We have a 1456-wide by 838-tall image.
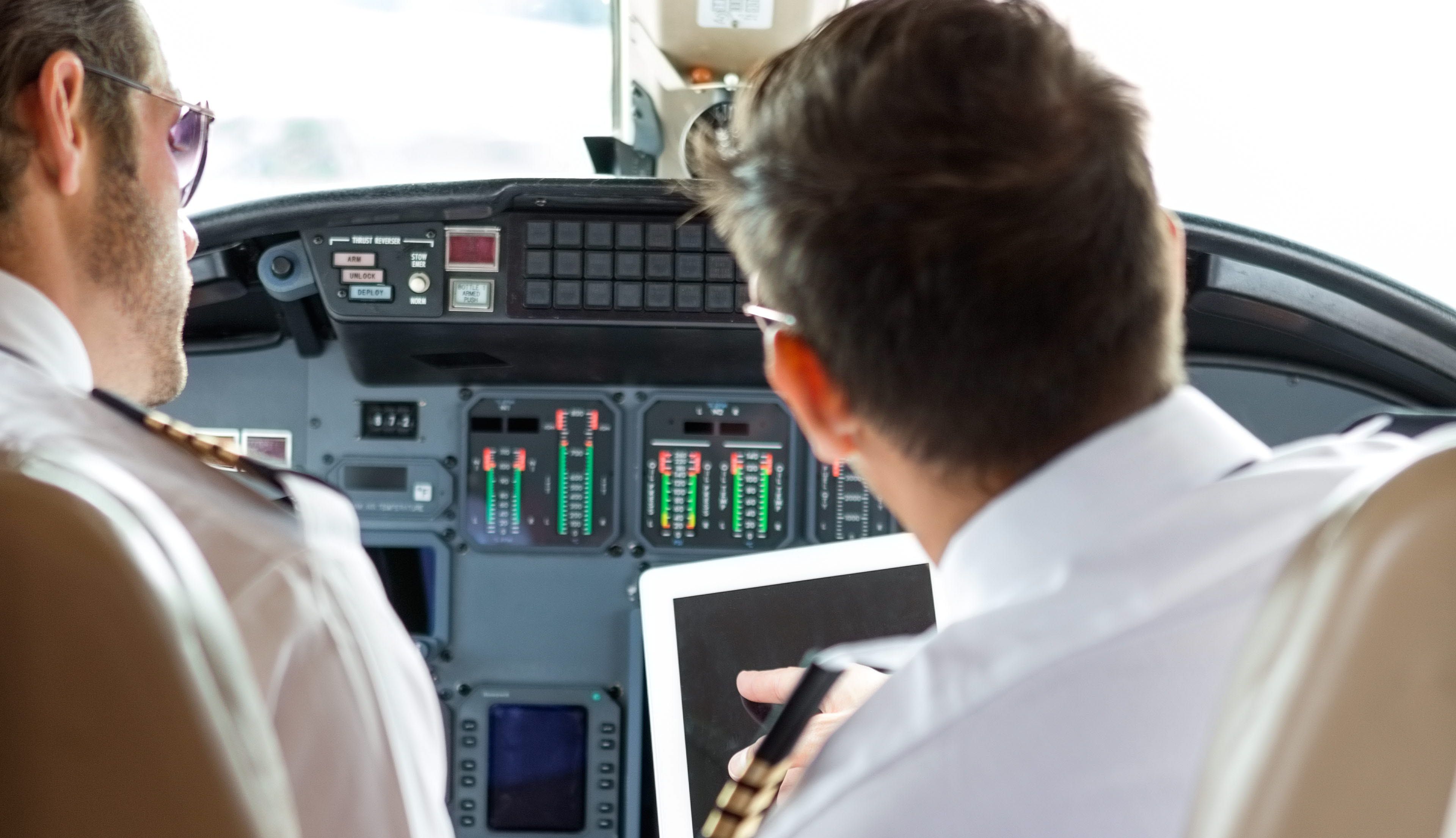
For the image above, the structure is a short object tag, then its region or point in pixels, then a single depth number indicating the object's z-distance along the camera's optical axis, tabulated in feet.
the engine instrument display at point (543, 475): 7.47
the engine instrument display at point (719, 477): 7.44
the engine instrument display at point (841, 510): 7.45
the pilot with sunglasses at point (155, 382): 2.97
